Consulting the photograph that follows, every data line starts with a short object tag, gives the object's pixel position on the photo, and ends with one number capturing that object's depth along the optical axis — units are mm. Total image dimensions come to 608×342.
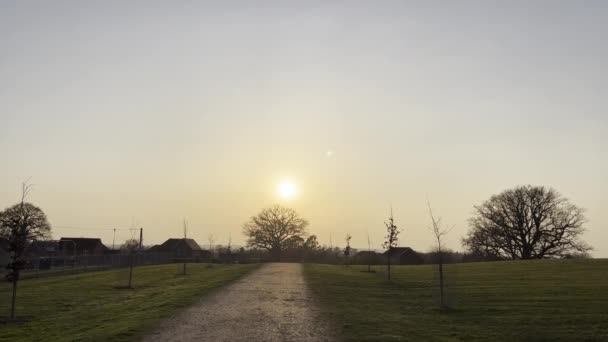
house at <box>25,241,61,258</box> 88412
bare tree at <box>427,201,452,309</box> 19953
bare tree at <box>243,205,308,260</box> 101750
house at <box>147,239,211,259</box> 102375
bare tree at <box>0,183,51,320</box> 21812
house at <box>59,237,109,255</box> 97312
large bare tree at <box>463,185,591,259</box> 64750
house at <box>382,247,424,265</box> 89438
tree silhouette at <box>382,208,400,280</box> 36594
